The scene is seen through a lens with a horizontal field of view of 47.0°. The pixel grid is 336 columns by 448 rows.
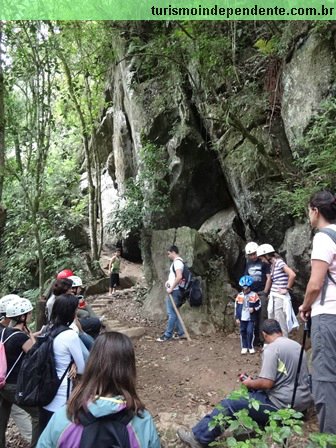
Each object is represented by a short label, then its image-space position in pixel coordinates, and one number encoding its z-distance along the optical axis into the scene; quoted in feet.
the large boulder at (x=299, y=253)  25.91
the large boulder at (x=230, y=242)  35.47
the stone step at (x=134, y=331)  28.14
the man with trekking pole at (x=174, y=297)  26.48
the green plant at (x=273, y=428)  7.54
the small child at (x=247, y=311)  22.97
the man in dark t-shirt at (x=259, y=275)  23.77
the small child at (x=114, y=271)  44.52
